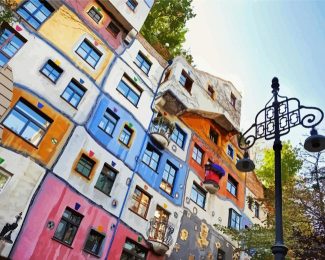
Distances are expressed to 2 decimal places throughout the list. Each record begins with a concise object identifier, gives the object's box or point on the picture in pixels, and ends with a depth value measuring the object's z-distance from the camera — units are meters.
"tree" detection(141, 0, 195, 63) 23.14
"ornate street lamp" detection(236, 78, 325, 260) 5.37
